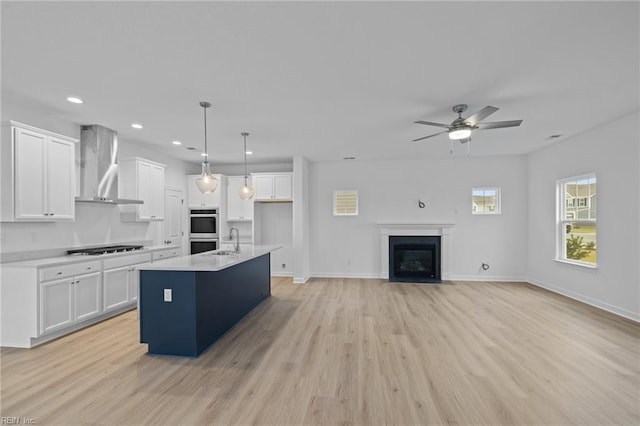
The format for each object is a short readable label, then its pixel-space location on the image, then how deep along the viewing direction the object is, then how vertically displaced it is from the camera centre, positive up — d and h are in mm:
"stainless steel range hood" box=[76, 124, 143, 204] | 4309 +708
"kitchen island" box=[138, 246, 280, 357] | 3031 -1007
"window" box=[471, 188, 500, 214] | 6711 +263
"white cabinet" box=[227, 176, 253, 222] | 7004 +172
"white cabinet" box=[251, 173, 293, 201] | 6785 +585
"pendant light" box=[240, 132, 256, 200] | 4607 +304
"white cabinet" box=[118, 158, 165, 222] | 4965 +408
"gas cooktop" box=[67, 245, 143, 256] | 4105 -578
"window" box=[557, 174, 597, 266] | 4820 -149
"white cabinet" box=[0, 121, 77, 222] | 3293 +428
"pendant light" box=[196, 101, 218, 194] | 3478 +364
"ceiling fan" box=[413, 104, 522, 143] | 3421 +1030
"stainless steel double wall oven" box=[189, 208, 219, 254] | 6879 -444
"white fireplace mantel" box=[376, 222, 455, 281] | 6695 -506
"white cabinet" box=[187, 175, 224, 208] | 6852 +330
